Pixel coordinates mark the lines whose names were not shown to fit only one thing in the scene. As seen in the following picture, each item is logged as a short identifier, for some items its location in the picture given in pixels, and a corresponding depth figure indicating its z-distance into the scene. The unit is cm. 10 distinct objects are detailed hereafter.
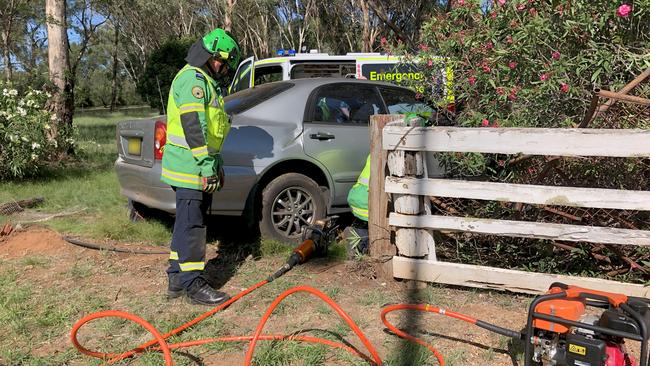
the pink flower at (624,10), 336
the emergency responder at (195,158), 376
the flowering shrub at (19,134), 807
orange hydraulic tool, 437
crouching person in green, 450
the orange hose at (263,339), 283
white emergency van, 911
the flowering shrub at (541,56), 357
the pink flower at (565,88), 366
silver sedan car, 478
